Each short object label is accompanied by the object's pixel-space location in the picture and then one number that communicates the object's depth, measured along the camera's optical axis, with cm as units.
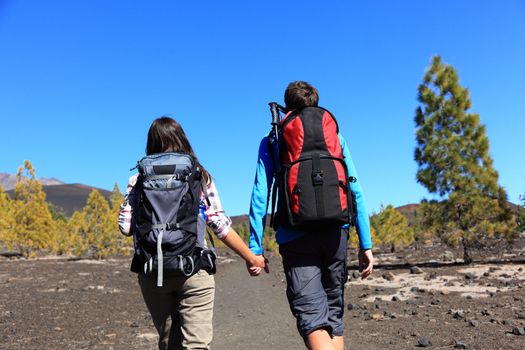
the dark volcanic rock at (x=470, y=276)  1376
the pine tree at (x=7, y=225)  3192
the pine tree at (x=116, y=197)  4514
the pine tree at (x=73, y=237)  3178
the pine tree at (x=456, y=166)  1970
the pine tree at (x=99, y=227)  3183
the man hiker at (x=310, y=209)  320
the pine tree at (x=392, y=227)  3309
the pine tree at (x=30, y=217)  3234
